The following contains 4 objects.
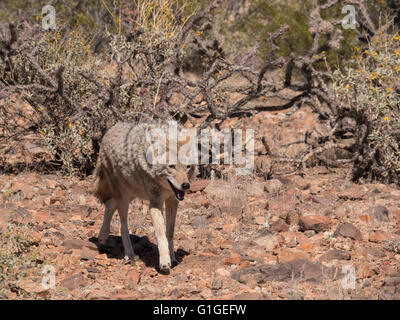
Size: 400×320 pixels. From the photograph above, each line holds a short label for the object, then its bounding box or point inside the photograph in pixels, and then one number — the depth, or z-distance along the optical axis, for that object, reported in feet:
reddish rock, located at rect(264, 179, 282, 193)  29.27
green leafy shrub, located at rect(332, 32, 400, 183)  29.81
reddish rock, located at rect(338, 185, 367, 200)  28.30
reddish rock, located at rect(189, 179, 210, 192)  28.99
